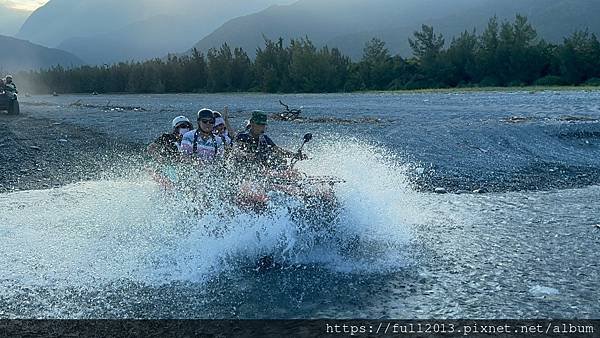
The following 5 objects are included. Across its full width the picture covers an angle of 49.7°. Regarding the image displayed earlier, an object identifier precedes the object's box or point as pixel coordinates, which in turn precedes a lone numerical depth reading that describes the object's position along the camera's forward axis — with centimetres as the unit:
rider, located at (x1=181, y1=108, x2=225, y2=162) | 919
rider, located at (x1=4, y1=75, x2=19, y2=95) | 2881
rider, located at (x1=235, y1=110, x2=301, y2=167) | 895
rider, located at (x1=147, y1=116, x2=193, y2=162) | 979
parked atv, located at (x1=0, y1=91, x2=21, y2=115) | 2909
